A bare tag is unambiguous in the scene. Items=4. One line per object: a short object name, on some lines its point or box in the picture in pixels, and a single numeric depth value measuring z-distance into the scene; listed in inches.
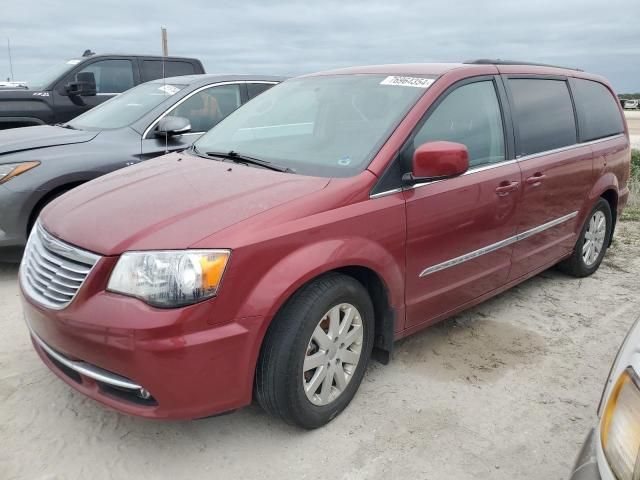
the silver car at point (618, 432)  54.7
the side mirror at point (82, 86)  288.8
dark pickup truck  291.1
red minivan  89.7
